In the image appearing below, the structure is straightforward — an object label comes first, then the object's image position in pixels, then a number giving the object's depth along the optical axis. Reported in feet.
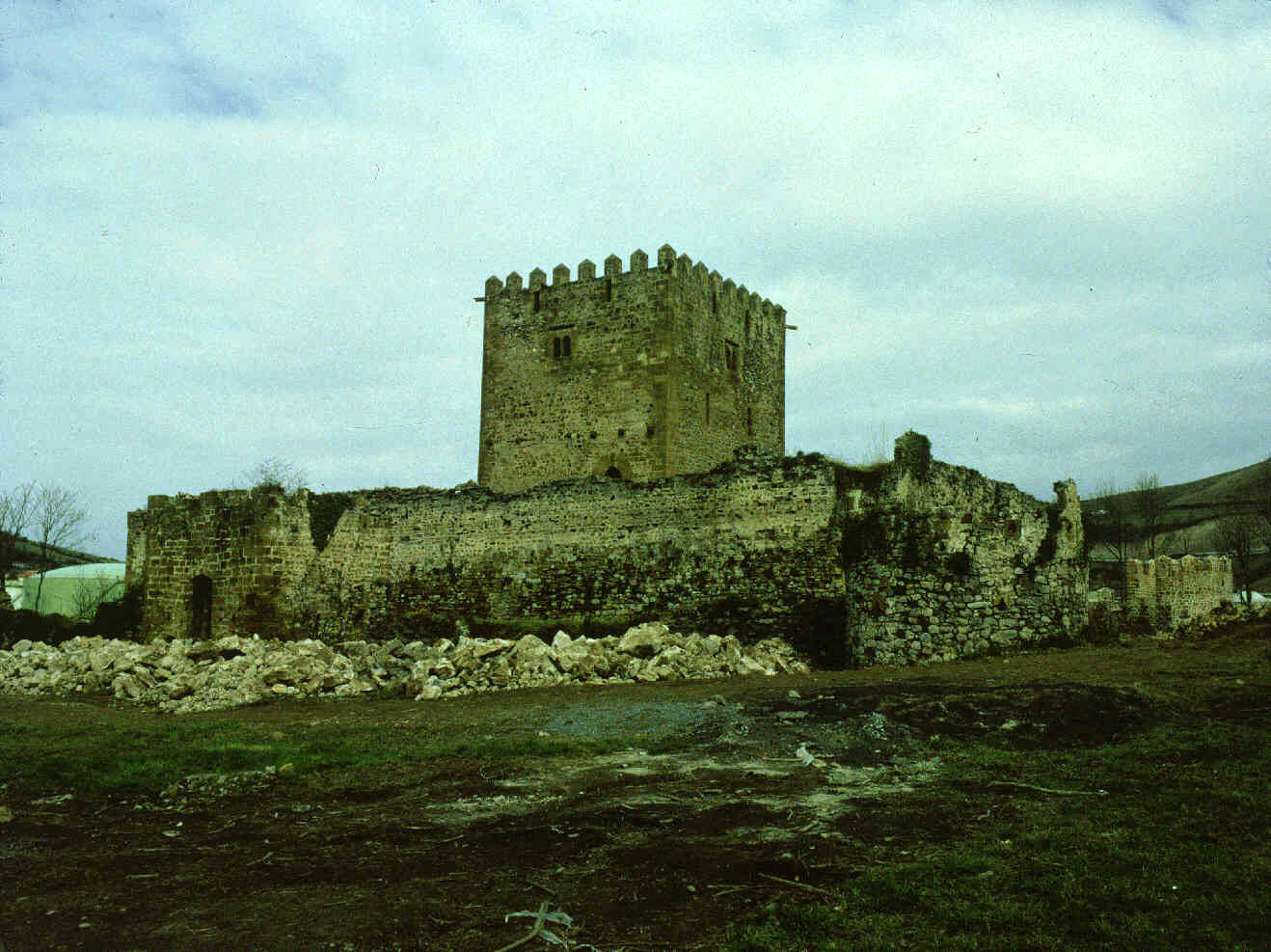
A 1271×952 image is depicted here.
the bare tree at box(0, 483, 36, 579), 130.22
